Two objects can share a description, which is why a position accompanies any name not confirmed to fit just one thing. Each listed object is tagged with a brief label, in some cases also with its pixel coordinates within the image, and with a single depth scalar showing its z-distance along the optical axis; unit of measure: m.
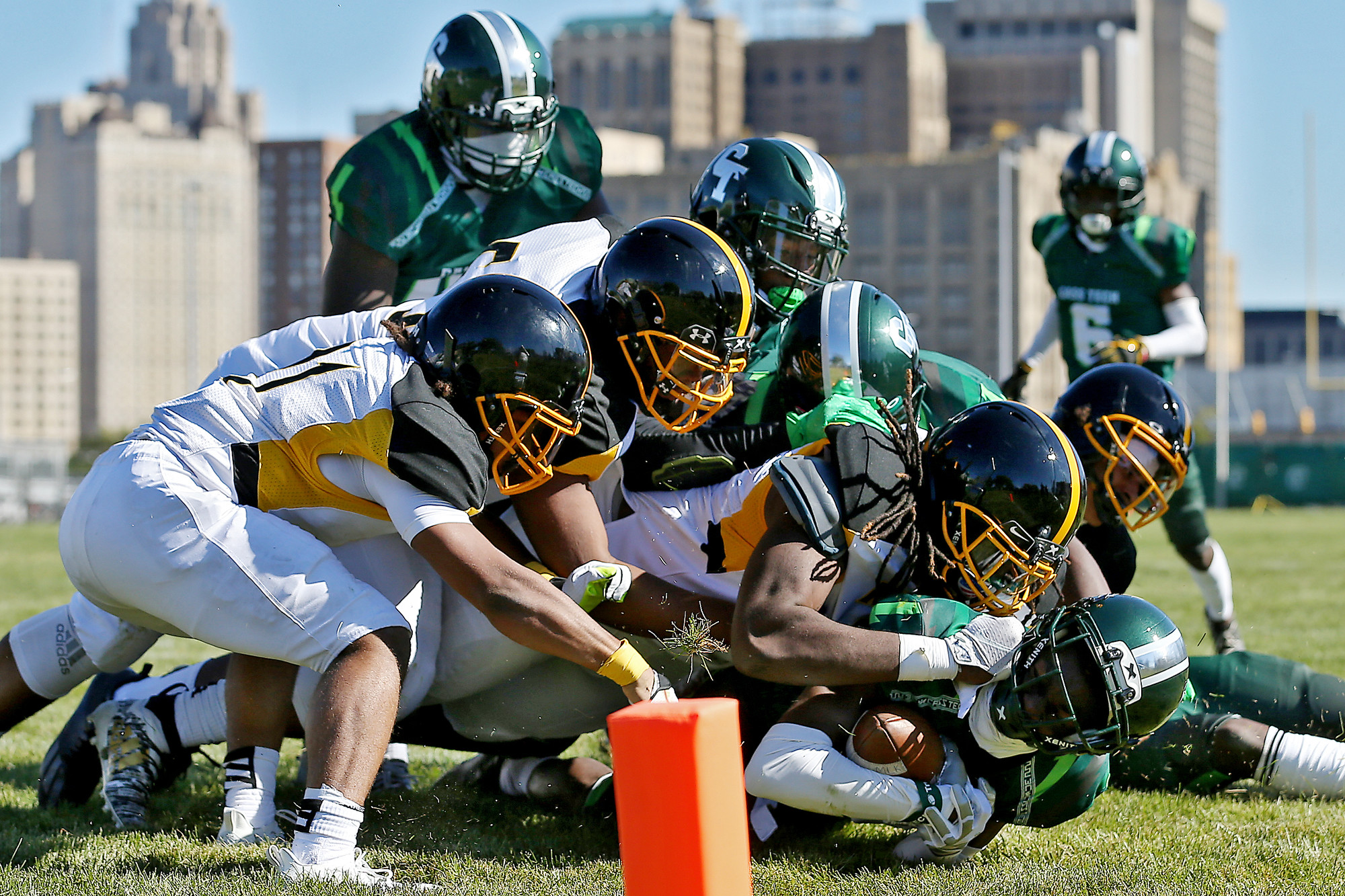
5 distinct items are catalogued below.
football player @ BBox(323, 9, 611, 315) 10.10
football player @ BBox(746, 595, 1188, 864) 6.36
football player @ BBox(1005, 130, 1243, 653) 13.96
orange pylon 4.89
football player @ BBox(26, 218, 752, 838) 7.29
